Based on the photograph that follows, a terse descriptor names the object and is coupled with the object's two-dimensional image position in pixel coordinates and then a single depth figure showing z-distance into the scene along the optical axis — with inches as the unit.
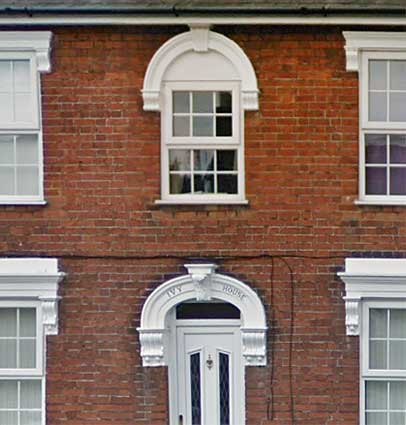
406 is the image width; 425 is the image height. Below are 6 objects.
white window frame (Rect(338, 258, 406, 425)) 371.9
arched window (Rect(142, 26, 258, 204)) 374.6
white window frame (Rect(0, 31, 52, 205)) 375.6
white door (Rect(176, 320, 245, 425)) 385.4
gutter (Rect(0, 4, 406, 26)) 363.6
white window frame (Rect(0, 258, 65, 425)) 375.9
